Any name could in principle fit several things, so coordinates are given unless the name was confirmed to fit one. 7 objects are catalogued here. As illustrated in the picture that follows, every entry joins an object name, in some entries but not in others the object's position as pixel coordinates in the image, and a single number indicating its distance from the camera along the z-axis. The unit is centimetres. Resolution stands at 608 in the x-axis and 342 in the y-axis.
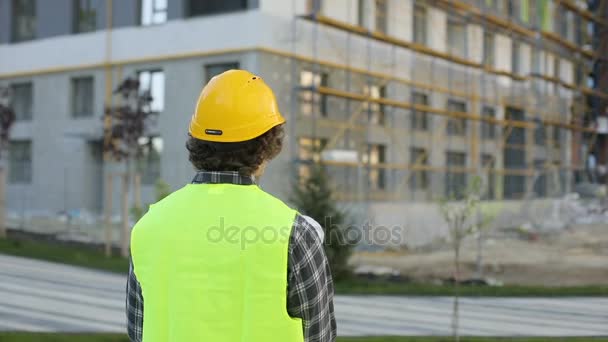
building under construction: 1703
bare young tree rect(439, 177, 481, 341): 733
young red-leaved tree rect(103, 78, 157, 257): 1391
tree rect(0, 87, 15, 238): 1539
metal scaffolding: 1791
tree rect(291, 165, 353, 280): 1114
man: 146
